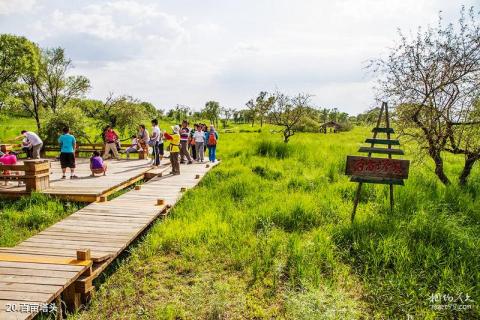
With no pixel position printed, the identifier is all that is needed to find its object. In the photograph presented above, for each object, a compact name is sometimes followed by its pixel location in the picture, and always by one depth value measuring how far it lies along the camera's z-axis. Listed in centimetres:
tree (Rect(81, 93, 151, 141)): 2264
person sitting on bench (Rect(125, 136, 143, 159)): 1733
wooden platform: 884
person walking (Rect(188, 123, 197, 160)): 1663
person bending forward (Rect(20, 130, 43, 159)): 1151
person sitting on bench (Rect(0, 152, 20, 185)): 1002
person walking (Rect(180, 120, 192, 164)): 1525
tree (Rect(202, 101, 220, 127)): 7888
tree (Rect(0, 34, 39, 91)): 2508
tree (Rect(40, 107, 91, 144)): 1845
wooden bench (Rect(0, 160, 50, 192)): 874
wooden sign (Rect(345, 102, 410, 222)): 735
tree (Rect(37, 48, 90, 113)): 3178
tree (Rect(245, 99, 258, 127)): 7131
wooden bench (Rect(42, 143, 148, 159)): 1712
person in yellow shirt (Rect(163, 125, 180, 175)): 1160
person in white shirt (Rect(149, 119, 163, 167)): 1352
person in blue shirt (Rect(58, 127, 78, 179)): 1050
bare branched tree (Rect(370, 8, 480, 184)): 820
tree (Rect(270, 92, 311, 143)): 2905
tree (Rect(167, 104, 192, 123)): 8299
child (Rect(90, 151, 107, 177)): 1168
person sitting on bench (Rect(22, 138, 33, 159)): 1411
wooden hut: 6749
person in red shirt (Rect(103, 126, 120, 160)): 1613
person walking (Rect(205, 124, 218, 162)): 1541
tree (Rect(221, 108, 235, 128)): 8854
